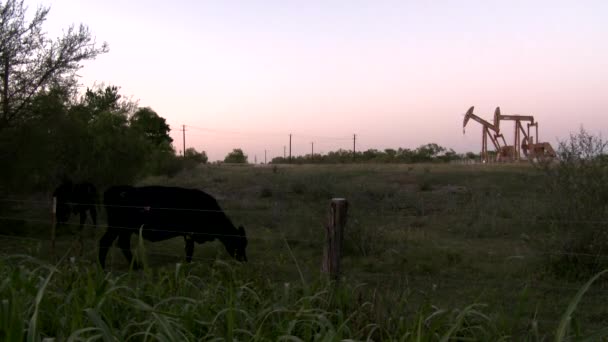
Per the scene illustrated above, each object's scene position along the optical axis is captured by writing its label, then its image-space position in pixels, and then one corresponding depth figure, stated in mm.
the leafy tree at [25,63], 11516
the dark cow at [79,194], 11791
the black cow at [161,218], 9031
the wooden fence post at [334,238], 4617
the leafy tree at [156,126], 34972
